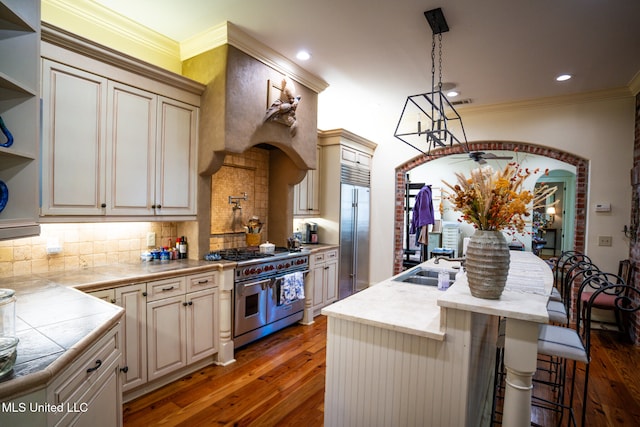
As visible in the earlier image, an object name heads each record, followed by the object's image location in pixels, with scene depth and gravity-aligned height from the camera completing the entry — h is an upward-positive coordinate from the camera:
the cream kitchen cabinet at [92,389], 1.15 -0.76
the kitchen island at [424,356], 1.38 -0.72
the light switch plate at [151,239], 2.98 -0.32
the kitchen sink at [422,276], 2.74 -0.58
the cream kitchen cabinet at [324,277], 4.14 -0.93
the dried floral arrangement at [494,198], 1.49 +0.06
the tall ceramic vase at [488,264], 1.47 -0.24
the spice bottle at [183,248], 3.10 -0.41
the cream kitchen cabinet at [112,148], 2.18 +0.43
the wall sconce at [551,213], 10.12 +0.00
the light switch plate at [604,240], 4.08 -0.33
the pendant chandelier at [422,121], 4.47 +1.45
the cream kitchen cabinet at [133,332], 2.25 -0.91
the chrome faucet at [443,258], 2.83 -0.44
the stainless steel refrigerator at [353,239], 4.75 -0.47
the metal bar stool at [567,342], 1.71 -0.73
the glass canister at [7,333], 1.01 -0.45
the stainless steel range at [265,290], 3.08 -0.86
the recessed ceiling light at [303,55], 3.26 +1.56
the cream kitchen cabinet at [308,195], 4.36 +0.17
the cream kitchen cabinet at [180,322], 2.44 -0.94
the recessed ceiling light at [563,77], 3.64 +1.55
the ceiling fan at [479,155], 4.92 +0.88
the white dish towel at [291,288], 3.53 -0.90
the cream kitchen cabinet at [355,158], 4.83 +0.80
